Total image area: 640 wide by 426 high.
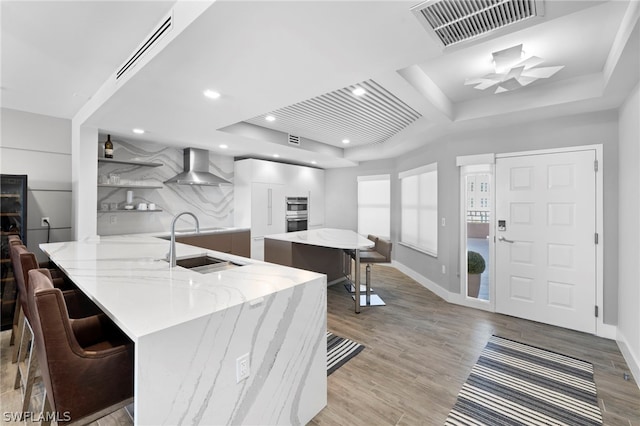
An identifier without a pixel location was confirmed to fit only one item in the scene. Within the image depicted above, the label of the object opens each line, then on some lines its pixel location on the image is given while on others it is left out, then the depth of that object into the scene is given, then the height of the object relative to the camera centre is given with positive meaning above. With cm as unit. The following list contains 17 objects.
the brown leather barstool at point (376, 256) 393 -62
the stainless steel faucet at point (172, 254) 208 -30
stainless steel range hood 486 +75
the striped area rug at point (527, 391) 186 -133
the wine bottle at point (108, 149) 413 +94
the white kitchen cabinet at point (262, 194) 558 +40
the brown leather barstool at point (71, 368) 111 -65
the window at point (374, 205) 641 +18
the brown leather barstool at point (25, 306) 174 -68
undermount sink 236 -45
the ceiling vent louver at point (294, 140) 482 +126
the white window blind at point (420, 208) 473 +8
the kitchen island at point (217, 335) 112 -58
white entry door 311 -30
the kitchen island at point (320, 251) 364 -59
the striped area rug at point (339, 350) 245 -131
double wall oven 632 +0
